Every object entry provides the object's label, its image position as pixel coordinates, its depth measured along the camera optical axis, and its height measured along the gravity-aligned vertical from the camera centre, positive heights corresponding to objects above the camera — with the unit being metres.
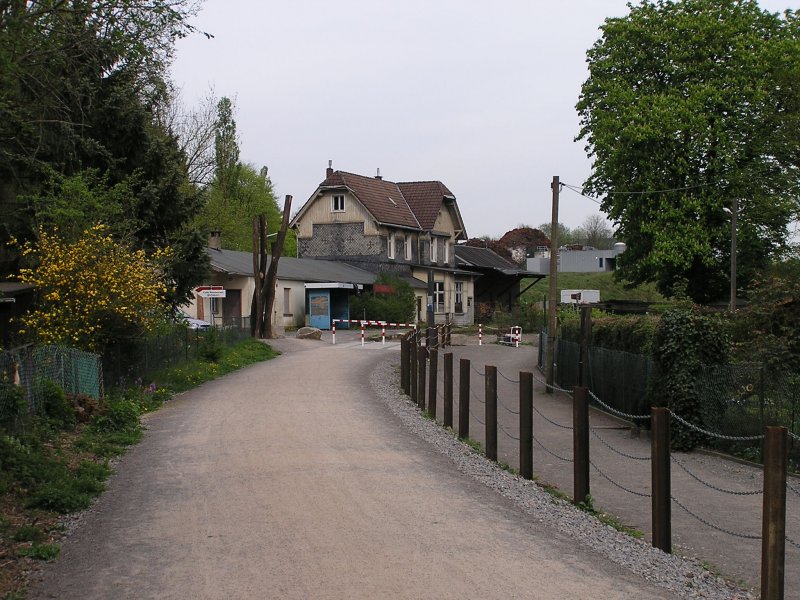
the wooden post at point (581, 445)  10.44 -1.44
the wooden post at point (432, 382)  18.28 -1.35
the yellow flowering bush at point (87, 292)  19.14 +0.38
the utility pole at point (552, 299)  28.00 +0.49
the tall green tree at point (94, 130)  14.56 +4.04
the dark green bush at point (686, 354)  16.62 -0.66
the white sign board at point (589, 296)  50.62 +1.07
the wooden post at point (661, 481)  8.55 -1.52
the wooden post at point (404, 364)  22.94 -1.26
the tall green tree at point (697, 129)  36.91 +7.49
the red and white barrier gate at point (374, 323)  39.56 -0.60
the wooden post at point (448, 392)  16.17 -1.36
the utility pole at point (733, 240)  34.10 +2.82
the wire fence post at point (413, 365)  20.70 -1.15
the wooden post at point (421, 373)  19.56 -1.25
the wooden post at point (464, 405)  14.96 -1.45
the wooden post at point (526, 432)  11.86 -1.47
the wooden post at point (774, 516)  6.69 -1.42
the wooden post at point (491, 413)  13.25 -1.40
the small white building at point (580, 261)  98.12 +5.71
